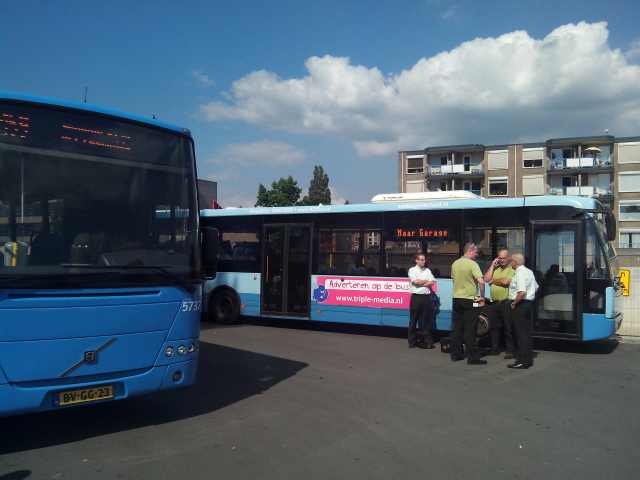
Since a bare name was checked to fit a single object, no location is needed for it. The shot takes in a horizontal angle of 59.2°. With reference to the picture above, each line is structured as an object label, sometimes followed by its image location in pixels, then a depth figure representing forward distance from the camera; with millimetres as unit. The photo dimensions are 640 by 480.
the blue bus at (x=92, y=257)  4801
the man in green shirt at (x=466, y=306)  9445
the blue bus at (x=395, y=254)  10430
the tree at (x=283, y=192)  67512
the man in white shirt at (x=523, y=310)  9164
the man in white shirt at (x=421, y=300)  10844
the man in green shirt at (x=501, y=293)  9797
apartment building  60156
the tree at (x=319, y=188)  79750
